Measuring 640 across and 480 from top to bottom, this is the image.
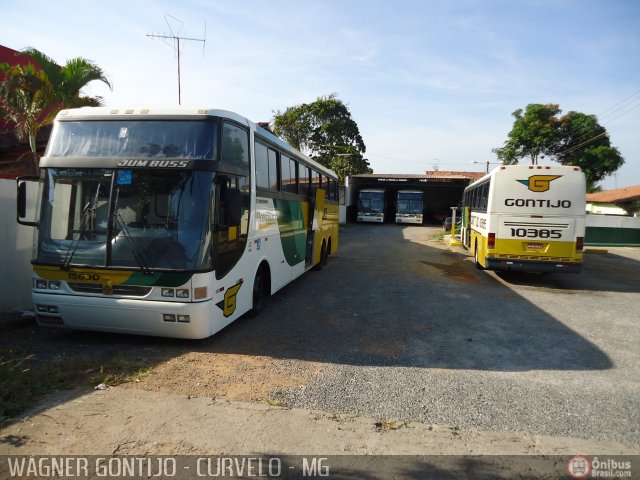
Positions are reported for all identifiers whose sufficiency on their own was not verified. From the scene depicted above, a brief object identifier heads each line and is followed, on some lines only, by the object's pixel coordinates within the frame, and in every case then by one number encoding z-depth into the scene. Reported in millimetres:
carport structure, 34719
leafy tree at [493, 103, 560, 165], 31578
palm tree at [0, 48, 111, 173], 9547
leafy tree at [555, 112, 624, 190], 31016
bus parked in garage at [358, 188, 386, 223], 34938
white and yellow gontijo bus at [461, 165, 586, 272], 9914
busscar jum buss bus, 5051
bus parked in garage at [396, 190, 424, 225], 35188
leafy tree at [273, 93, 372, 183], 36038
